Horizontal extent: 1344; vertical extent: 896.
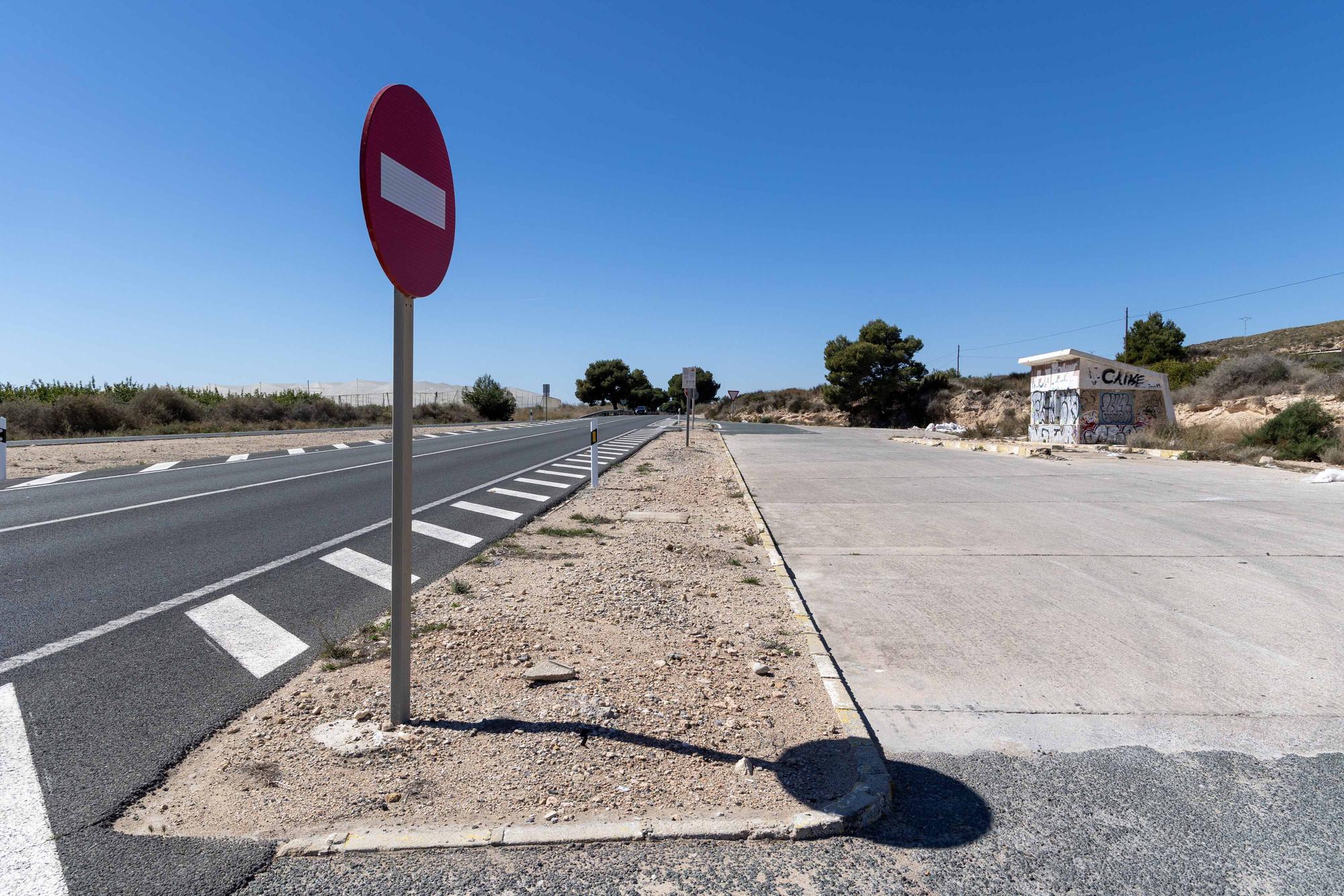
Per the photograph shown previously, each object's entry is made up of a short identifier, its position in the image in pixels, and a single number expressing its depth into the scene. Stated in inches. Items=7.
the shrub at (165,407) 1215.6
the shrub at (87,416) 1045.2
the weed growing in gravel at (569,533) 328.8
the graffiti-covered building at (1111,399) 1037.8
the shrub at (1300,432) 755.4
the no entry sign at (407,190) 109.4
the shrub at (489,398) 2185.0
